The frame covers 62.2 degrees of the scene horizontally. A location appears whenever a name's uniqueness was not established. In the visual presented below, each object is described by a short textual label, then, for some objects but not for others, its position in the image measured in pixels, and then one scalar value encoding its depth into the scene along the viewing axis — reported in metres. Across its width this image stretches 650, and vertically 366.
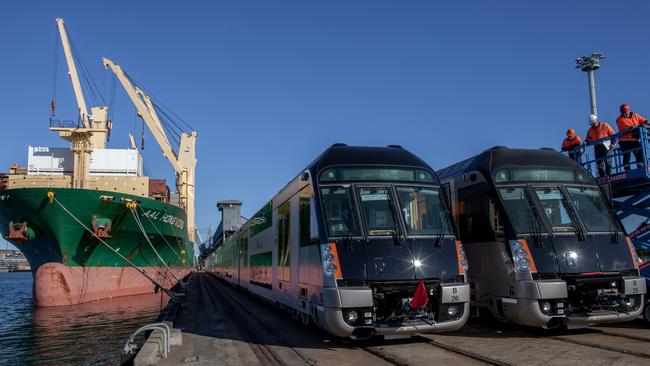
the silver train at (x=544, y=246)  8.75
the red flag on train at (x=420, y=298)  8.05
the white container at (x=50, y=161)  32.53
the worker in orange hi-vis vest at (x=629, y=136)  12.06
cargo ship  25.41
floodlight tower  16.95
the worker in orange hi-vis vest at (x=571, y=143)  13.94
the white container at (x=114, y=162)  34.81
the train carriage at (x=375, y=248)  8.20
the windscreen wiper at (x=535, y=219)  9.09
